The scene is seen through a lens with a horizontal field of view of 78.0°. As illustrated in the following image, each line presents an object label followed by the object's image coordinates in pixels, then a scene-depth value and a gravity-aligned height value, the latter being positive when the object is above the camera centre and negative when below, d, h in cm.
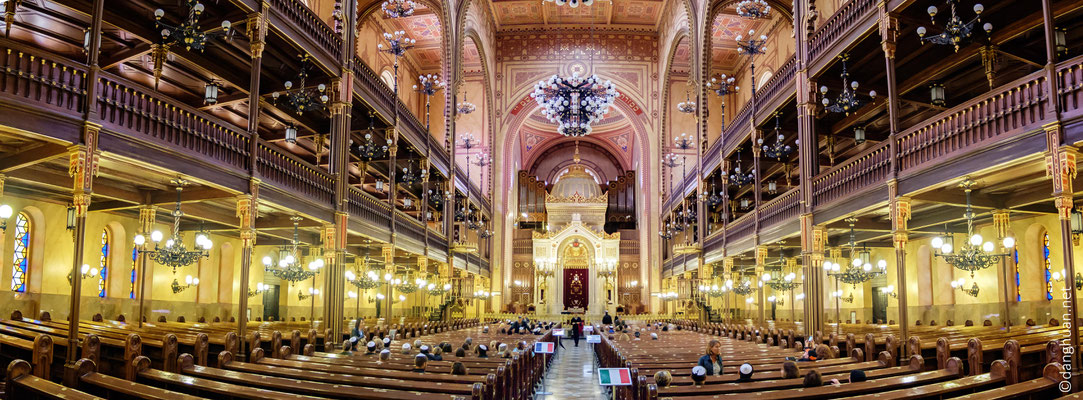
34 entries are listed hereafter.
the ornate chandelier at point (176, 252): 1470 +47
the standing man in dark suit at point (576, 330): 2998 -247
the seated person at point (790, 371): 859 -121
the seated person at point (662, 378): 778 -119
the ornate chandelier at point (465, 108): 3603 +898
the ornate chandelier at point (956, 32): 1220 +448
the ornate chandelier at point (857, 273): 2095 +10
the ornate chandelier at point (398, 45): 2200 +763
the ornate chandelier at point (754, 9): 2408 +984
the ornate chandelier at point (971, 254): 1409 +48
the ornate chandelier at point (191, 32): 1226 +445
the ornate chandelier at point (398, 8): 2338 +1175
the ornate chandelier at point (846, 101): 1592 +423
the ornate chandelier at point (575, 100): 2319 +616
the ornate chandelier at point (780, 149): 2100 +402
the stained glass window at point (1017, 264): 2058 +40
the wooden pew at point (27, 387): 575 -101
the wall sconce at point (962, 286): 2128 -31
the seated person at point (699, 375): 795 -118
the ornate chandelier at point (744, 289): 2826 -56
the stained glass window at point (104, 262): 2088 +35
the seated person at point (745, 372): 841 -120
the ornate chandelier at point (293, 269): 1916 +15
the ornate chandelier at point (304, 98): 1652 +448
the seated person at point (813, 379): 775 -119
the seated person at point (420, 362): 950 -124
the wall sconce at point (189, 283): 2369 -34
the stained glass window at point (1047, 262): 1992 +45
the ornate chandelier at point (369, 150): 2174 +409
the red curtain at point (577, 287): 4853 -87
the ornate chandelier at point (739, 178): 2477 +362
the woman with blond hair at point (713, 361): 976 -125
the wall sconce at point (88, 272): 1961 +4
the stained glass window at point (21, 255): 1789 +48
